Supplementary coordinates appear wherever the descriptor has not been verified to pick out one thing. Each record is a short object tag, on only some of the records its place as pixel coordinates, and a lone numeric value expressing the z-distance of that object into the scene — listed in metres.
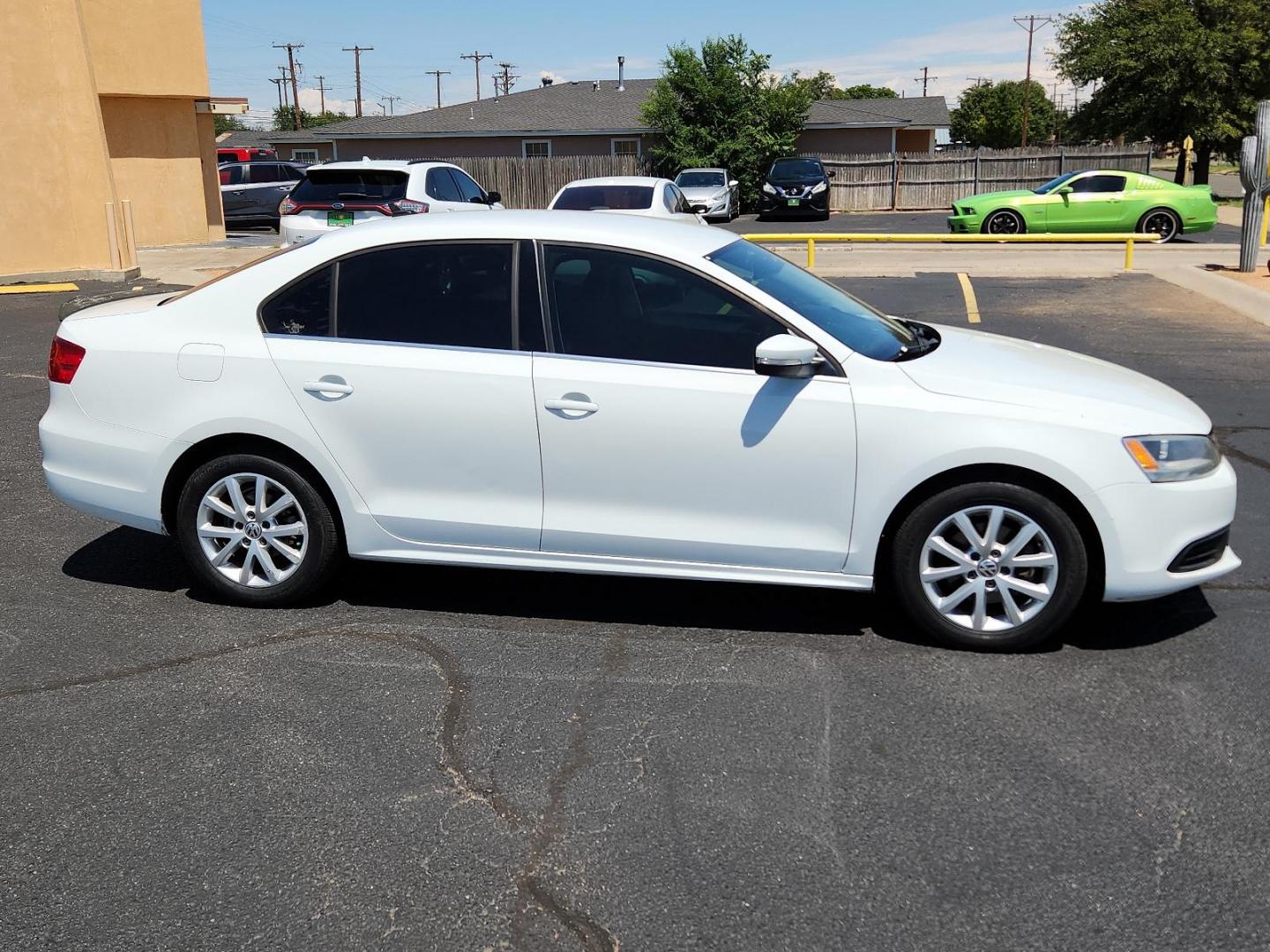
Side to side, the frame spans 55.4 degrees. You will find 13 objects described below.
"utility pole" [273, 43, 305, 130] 78.00
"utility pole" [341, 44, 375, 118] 98.00
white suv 15.52
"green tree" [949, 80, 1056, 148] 82.56
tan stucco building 17.09
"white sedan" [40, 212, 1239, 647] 4.54
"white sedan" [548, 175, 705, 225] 18.72
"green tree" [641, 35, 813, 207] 39.69
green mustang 24.08
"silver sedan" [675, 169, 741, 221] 32.84
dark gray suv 31.64
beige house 45.59
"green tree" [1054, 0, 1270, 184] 38.78
